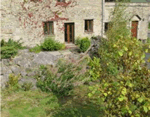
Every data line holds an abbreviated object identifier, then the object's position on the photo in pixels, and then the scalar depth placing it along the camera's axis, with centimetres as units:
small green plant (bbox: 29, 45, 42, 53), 1193
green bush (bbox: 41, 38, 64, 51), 1292
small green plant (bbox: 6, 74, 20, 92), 721
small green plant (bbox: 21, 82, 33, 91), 719
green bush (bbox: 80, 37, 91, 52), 1289
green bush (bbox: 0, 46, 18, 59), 887
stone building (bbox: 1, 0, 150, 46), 1259
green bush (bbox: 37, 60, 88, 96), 707
